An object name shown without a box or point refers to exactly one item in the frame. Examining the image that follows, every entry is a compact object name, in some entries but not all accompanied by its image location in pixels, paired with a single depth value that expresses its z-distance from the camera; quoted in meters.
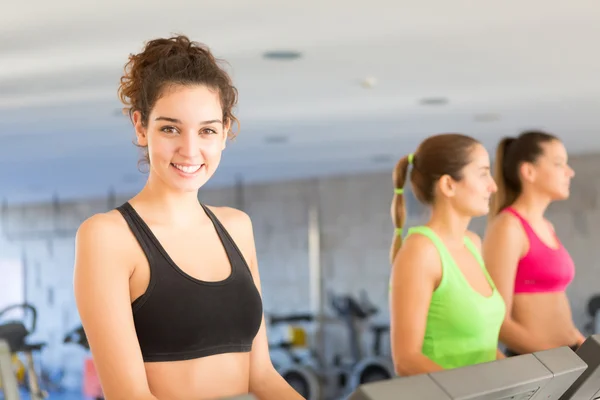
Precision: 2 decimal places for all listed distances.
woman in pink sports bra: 2.28
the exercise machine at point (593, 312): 7.59
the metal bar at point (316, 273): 9.85
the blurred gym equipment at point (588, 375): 1.15
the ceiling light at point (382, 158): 8.12
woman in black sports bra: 1.20
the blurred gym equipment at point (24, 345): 5.01
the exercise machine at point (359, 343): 8.05
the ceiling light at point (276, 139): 6.60
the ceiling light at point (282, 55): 3.97
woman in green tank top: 1.82
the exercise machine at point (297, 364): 7.84
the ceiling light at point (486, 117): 5.86
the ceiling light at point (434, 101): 5.22
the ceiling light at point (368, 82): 4.61
